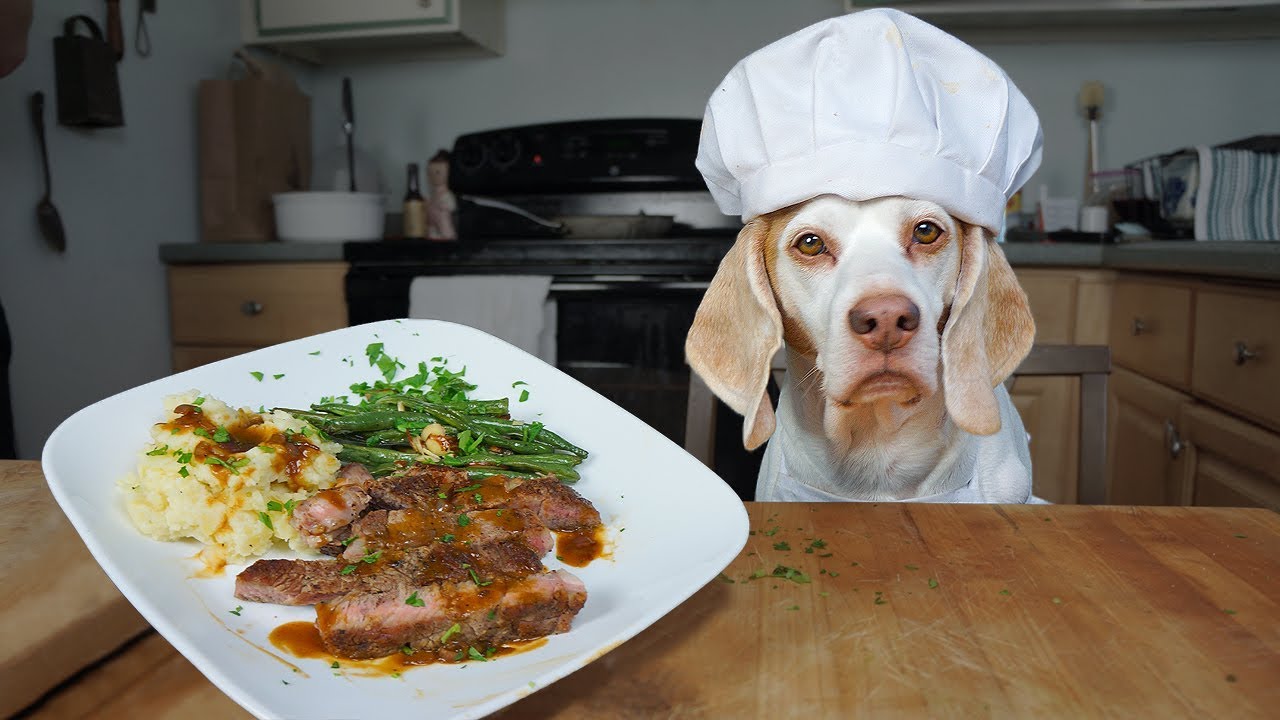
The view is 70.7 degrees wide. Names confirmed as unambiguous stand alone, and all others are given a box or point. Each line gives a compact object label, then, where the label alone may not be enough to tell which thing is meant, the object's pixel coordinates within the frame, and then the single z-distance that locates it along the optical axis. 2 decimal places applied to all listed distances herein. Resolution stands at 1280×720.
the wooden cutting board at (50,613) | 0.58
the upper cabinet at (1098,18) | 3.38
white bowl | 3.55
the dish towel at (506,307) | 3.11
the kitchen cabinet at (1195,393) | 2.00
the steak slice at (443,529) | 0.76
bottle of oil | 3.95
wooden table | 0.58
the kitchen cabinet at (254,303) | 3.41
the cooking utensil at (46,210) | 2.89
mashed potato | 0.72
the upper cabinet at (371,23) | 3.77
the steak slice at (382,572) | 0.66
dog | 1.10
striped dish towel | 2.57
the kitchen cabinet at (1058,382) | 2.98
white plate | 0.54
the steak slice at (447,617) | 0.60
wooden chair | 1.56
